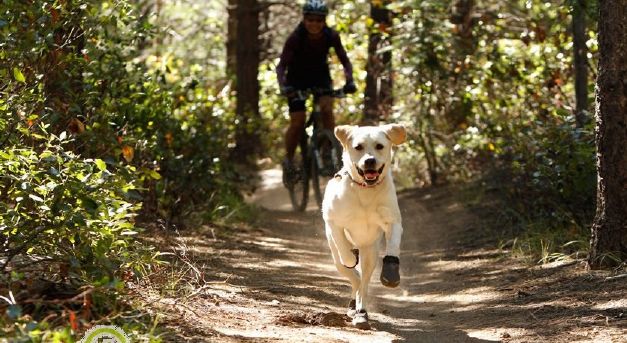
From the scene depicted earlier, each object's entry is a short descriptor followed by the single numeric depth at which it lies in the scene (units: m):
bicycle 10.84
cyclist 10.64
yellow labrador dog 6.19
